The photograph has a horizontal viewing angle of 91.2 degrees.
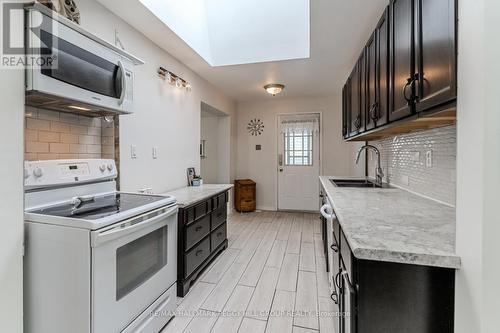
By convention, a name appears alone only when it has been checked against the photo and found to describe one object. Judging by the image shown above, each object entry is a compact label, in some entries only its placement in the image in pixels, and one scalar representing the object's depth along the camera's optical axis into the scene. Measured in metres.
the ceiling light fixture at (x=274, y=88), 4.27
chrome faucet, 2.75
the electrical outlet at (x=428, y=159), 1.77
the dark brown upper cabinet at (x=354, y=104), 2.59
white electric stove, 1.19
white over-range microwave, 1.22
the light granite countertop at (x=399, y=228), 0.85
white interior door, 5.39
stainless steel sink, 2.77
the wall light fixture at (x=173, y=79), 2.78
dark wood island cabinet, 2.19
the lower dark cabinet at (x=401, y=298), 0.87
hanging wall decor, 5.63
